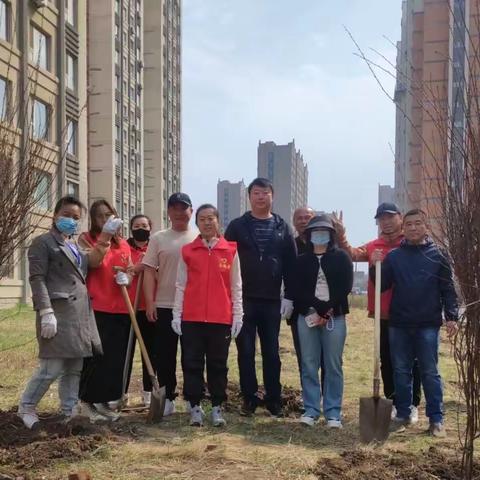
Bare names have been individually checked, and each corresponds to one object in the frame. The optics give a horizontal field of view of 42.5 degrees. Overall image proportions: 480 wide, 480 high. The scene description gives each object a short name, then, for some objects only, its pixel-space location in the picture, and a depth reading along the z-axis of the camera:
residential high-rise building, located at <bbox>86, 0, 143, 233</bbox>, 38.56
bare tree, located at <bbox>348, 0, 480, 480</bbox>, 3.18
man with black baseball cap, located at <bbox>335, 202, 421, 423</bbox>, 5.61
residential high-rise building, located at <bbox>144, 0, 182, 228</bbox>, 54.84
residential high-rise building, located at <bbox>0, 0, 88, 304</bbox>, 19.70
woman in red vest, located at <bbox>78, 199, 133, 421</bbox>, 5.25
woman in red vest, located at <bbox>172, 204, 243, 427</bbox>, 5.03
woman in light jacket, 4.54
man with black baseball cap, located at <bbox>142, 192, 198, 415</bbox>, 5.43
